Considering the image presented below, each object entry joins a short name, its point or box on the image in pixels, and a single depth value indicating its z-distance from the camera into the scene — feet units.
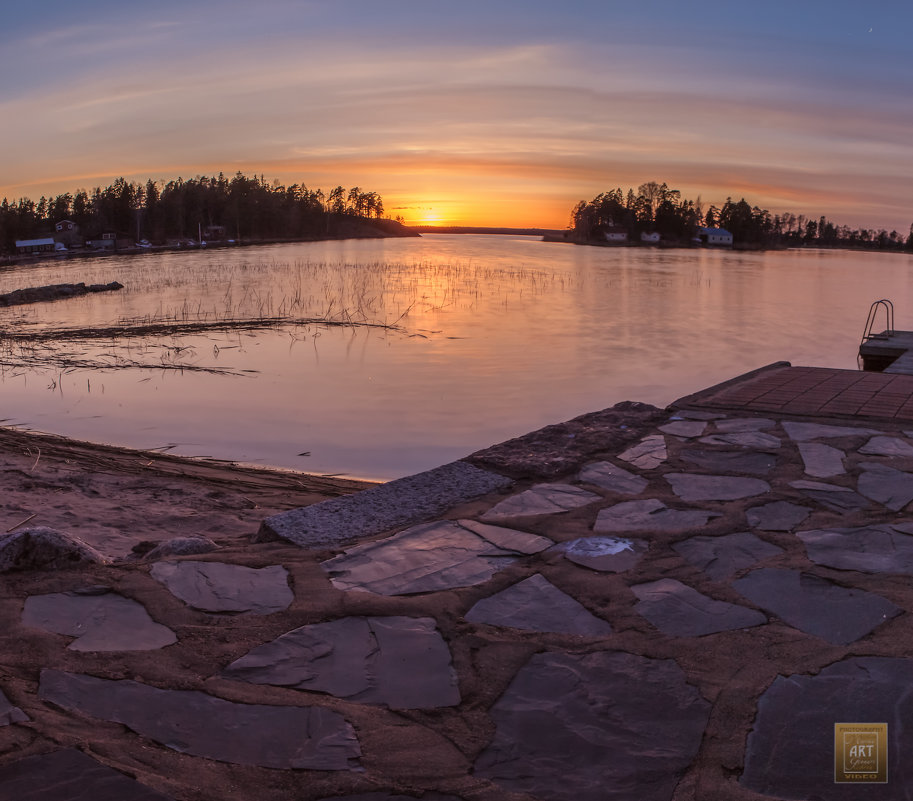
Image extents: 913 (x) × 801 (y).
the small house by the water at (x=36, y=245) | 278.26
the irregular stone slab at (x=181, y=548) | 11.82
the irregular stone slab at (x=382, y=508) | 11.85
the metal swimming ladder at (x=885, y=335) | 46.24
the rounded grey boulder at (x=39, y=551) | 9.88
